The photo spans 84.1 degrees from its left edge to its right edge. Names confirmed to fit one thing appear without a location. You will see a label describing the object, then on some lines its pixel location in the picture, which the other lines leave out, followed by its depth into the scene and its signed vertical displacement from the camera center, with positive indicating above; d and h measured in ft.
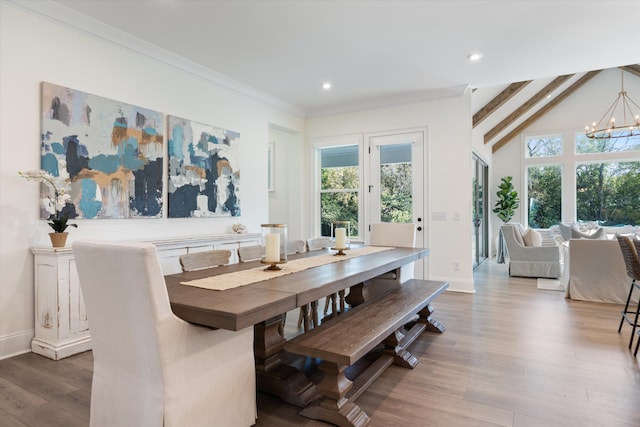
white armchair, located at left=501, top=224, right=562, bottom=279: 19.62 -2.51
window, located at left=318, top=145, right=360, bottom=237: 19.52 +1.52
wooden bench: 5.91 -2.31
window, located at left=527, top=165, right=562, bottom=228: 28.68 +1.48
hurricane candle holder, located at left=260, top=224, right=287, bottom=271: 7.07 -0.64
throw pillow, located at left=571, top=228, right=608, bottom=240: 20.29 -1.25
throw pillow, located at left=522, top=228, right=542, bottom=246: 20.51 -1.45
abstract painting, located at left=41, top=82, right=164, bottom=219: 9.67 +1.81
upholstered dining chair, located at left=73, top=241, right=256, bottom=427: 4.58 -2.01
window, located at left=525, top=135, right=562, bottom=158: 28.66 +5.53
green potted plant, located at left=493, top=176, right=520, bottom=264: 28.73 +0.99
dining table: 4.73 -1.25
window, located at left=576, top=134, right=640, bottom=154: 26.27 +5.20
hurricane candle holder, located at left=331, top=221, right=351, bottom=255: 10.00 -0.77
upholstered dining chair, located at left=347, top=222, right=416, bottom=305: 11.89 -1.17
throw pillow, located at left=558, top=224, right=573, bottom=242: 23.53 -1.20
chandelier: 25.82 +7.32
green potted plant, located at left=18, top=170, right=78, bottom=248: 8.95 +0.29
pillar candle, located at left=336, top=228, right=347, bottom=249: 10.00 -0.73
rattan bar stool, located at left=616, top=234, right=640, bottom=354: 9.05 -1.12
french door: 17.48 +1.67
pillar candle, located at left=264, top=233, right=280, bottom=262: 7.05 -0.69
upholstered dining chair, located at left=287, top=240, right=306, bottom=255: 10.66 -1.04
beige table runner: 6.10 -1.21
